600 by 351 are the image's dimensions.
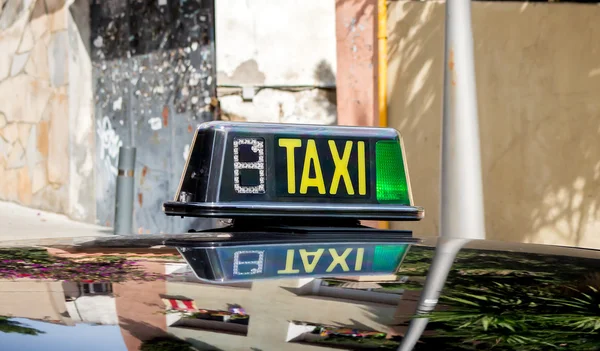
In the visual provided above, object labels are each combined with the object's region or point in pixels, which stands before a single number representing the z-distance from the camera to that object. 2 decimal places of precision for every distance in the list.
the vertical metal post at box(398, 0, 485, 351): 4.89
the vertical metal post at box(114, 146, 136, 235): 7.44
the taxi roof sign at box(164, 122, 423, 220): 2.08
